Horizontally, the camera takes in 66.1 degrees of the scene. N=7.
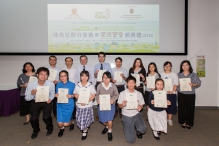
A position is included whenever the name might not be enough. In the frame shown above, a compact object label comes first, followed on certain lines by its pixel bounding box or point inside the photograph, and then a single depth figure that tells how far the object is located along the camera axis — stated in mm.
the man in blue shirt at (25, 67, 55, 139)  3219
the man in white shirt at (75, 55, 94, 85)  4300
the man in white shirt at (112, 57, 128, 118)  4144
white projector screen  5023
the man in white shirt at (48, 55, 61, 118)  4147
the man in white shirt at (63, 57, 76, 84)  4251
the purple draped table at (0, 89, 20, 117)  4500
